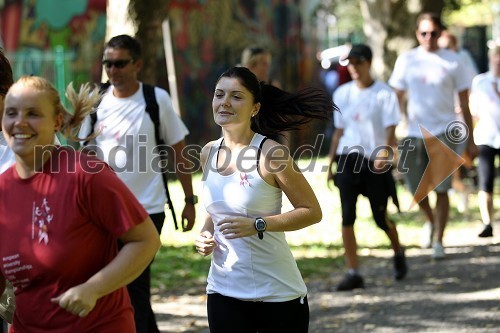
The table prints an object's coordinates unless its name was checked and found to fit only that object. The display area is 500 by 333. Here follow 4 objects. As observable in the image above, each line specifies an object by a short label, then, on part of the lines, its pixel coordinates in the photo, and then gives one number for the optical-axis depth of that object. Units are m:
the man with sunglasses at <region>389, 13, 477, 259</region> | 10.70
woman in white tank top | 4.98
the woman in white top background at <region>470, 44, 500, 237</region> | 11.66
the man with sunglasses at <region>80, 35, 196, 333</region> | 6.99
